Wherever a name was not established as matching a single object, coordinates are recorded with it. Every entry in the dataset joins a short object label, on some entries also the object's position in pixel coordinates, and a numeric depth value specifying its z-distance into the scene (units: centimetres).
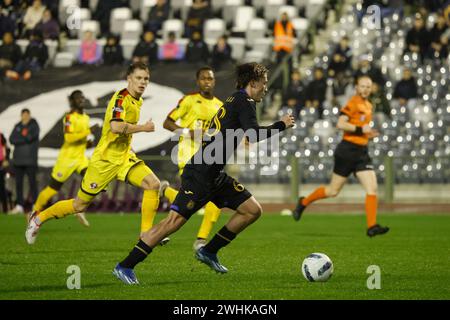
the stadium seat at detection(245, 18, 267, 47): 2945
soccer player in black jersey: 1030
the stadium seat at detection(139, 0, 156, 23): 3173
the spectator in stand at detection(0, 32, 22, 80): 2896
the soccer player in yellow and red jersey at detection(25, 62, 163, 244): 1335
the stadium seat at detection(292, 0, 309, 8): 3056
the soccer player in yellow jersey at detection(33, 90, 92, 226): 1923
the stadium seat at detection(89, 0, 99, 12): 3214
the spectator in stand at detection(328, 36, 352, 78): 2784
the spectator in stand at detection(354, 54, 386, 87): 2720
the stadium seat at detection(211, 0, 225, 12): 3072
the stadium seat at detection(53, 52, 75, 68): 2959
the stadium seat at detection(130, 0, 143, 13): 3198
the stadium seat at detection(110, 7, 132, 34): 3169
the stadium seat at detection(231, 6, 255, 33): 3008
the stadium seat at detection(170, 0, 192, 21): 3131
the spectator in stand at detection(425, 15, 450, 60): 2827
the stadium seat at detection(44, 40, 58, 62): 3042
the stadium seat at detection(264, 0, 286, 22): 3012
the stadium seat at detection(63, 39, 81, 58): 3038
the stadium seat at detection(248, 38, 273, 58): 2888
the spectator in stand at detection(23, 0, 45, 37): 3064
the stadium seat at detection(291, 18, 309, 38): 2997
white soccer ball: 1068
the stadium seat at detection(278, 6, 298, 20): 3017
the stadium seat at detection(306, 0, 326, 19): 3032
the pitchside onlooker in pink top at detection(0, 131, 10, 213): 2454
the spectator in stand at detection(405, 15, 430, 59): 2836
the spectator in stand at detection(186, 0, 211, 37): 2947
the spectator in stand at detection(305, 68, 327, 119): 2733
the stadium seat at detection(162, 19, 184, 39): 3061
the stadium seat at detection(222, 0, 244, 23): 3048
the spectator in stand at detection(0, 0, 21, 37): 3036
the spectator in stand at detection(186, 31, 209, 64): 2817
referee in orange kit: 1675
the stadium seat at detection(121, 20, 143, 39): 3106
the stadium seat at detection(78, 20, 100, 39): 3130
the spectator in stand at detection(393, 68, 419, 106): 2725
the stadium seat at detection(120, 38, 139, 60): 2981
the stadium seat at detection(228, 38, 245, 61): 2902
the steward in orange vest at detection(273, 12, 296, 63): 2820
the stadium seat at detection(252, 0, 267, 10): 3041
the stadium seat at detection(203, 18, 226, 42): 3008
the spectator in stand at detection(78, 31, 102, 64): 2922
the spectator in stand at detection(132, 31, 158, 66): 2842
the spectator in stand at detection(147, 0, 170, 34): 3025
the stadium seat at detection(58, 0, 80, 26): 3142
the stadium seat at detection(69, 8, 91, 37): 3152
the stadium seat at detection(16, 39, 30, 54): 3018
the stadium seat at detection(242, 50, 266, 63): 2814
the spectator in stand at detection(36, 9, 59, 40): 3038
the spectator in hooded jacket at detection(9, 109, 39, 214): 2378
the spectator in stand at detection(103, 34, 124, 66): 2881
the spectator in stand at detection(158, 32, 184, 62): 2875
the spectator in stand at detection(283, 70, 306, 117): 2748
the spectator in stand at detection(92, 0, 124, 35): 3191
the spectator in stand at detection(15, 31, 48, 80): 2912
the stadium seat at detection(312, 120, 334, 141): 2723
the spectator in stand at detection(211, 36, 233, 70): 2802
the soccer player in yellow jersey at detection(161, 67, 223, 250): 1491
